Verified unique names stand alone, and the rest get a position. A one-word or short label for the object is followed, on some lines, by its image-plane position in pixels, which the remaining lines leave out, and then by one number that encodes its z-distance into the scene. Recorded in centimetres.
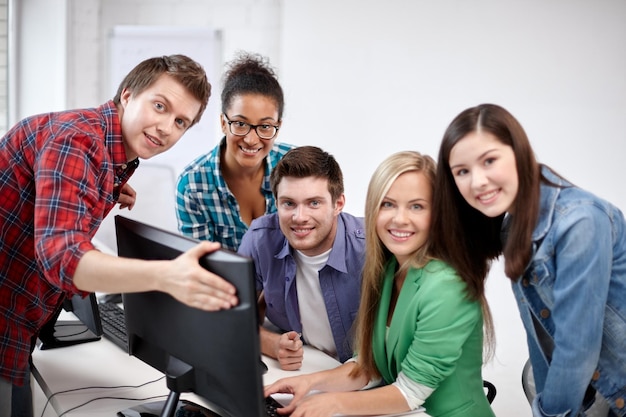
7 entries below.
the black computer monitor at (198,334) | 107
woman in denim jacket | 130
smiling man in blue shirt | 182
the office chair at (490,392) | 178
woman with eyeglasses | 213
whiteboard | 362
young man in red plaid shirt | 111
